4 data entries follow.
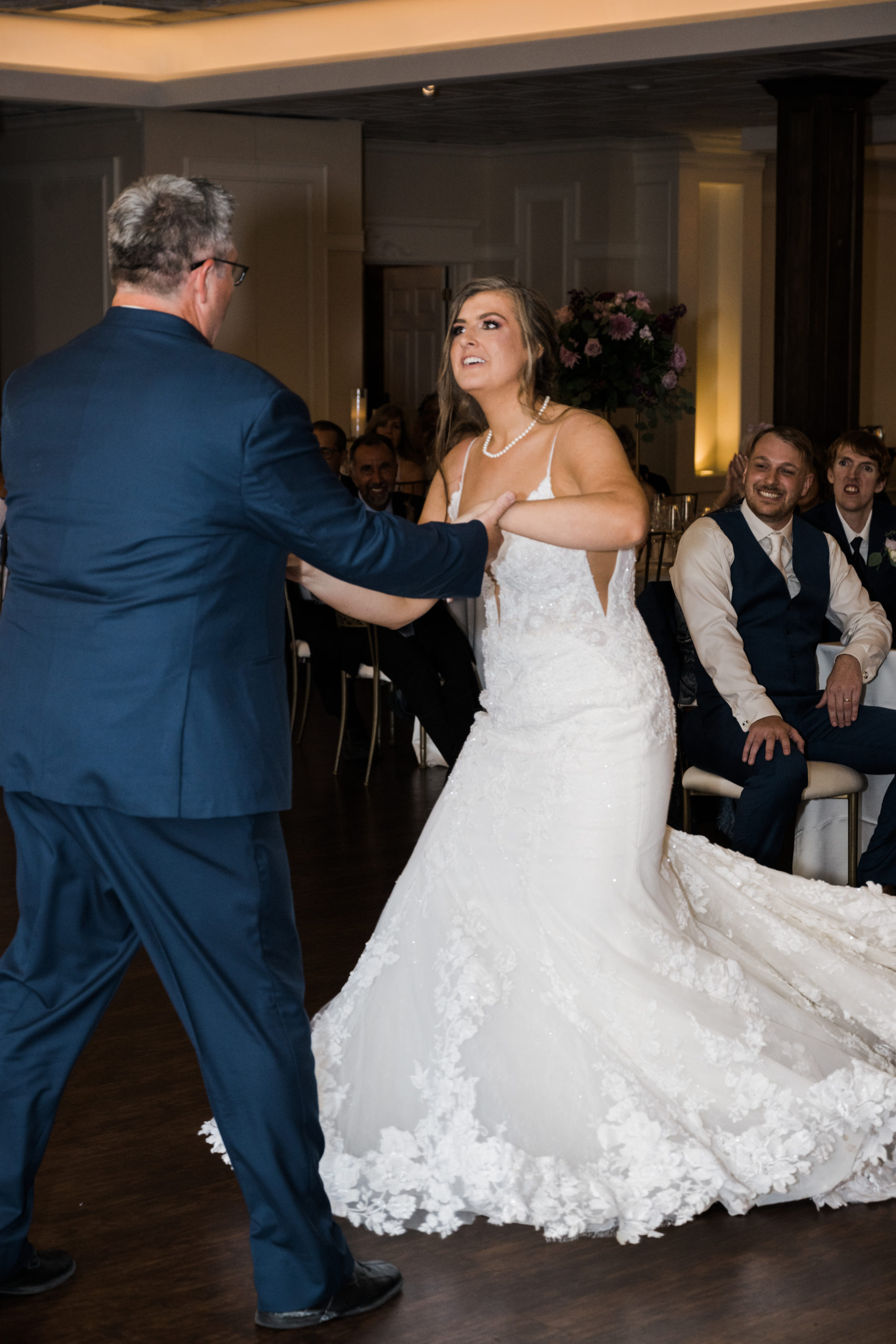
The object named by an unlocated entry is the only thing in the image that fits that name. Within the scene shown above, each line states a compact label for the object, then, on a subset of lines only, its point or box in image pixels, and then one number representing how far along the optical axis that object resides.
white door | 12.41
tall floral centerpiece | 7.47
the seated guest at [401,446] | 8.96
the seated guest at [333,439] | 8.17
